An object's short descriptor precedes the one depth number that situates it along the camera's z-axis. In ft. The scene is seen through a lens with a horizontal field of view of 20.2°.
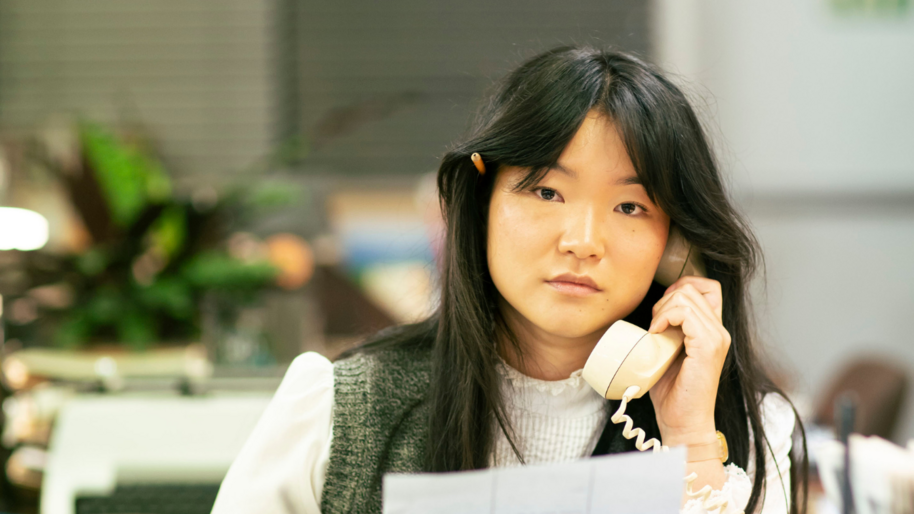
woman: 5.85
